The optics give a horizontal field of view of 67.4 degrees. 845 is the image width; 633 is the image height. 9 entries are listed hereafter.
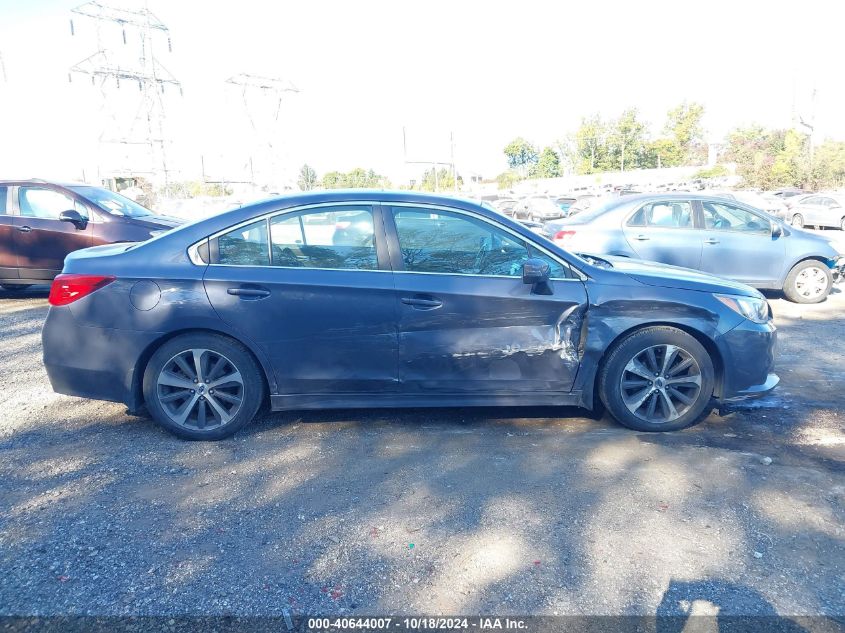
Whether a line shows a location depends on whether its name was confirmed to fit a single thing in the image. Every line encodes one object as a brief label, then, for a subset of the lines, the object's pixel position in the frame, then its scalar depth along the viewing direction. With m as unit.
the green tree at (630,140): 80.12
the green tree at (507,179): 80.44
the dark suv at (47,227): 8.93
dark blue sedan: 4.05
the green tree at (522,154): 92.62
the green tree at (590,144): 82.62
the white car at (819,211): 24.38
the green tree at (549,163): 89.06
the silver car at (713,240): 8.53
